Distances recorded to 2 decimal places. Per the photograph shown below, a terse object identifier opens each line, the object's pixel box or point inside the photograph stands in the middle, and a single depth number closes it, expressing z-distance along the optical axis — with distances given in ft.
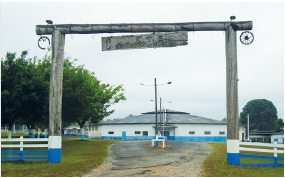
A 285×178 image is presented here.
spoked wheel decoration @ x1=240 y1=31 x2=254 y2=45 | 48.40
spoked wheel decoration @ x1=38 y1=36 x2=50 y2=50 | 50.39
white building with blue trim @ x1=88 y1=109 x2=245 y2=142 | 174.09
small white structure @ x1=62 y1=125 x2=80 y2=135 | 304.50
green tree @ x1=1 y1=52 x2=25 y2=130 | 68.85
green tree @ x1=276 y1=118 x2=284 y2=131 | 245.45
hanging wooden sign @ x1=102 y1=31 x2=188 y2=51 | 49.32
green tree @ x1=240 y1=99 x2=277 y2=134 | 332.19
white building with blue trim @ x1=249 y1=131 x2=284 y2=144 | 208.52
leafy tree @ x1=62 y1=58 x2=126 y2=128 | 97.66
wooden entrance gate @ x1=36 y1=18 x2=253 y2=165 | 46.52
